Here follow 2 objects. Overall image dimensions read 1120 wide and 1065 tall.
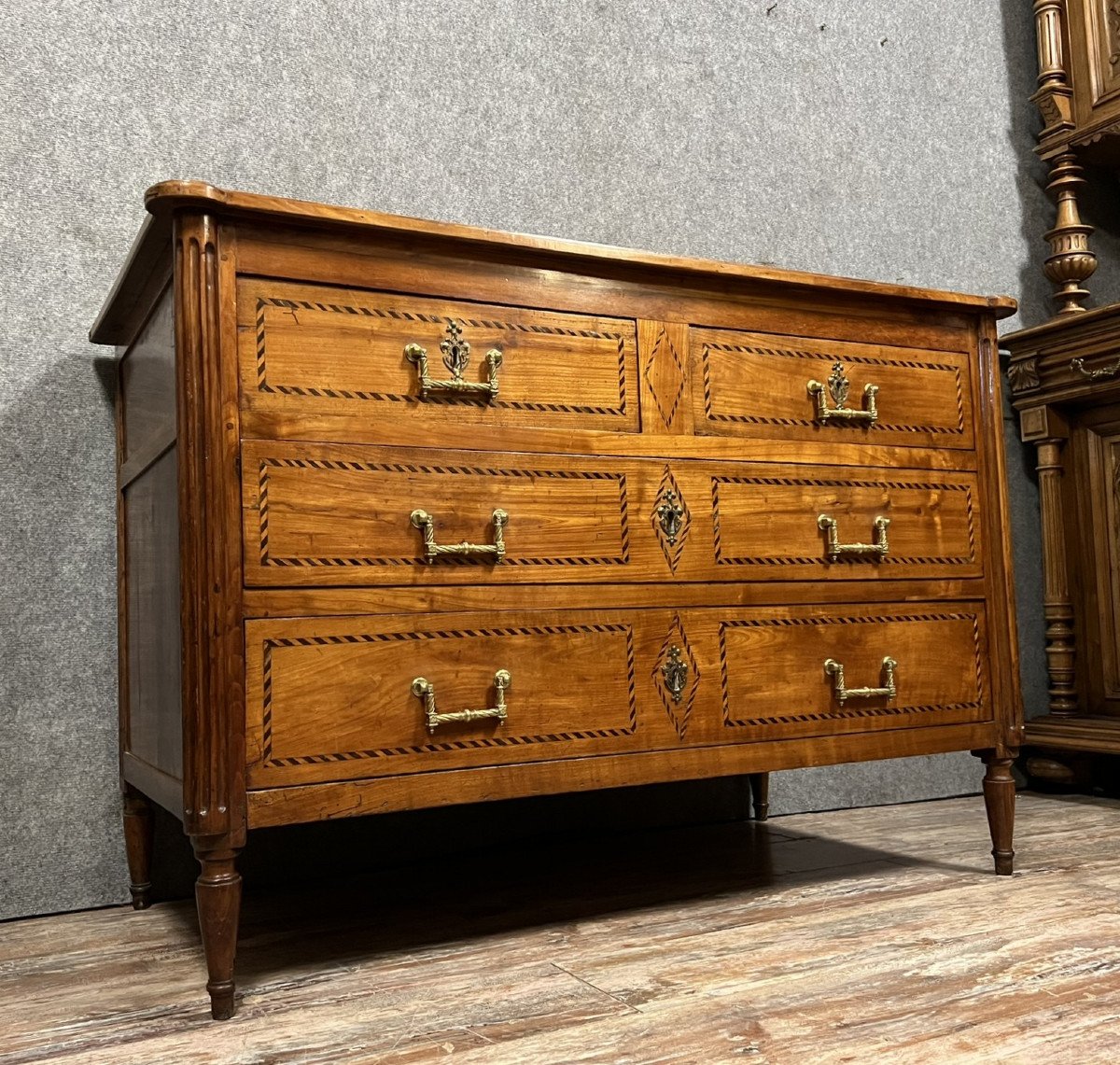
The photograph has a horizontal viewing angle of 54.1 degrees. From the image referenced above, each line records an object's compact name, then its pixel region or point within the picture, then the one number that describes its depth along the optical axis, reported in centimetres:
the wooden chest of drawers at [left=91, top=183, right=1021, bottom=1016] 116
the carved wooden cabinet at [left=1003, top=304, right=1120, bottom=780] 226
